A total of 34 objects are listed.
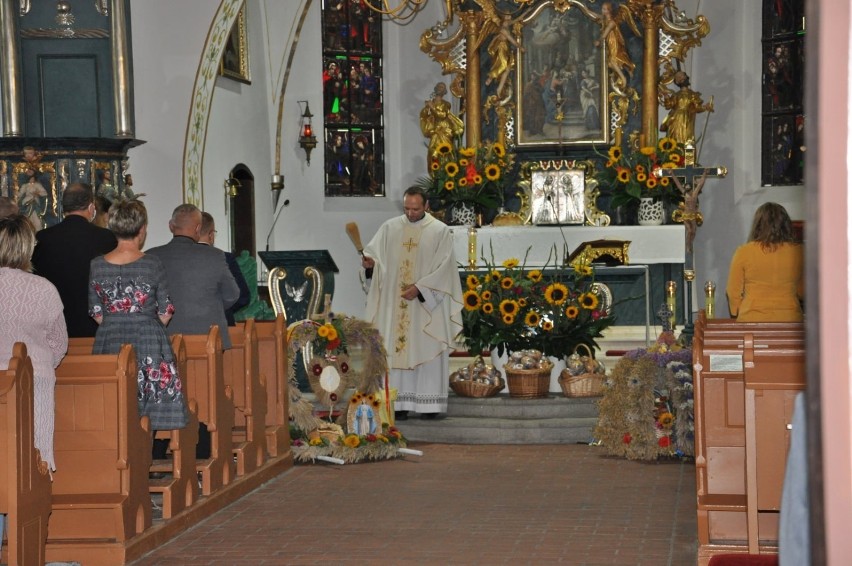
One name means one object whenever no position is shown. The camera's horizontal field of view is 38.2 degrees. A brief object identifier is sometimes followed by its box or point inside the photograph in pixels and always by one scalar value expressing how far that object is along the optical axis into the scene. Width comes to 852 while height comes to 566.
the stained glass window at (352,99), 17.89
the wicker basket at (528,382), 10.43
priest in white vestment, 10.50
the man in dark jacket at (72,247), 6.90
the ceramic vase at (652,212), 16.12
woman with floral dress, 6.42
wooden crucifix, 13.37
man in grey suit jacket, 7.77
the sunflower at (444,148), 15.47
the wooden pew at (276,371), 9.06
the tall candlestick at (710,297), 11.39
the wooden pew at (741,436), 5.29
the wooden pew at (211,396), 7.30
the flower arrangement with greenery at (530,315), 10.66
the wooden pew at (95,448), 5.93
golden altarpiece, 16.86
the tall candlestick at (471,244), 15.13
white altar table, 15.87
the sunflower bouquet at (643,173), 15.66
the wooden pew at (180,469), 6.62
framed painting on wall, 16.05
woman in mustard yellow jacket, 7.48
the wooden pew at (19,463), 5.16
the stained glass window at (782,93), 17.06
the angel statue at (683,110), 16.23
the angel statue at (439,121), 17.11
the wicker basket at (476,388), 10.60
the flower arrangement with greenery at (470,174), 15.52
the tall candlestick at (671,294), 11.25
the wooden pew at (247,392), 8.26
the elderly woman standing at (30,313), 5.38
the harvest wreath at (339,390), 9.25
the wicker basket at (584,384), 10.45
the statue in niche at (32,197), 10.14
